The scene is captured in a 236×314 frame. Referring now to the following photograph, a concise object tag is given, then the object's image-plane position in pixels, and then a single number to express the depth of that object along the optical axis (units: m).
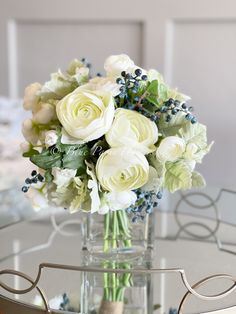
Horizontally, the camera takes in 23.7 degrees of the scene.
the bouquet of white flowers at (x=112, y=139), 0.85
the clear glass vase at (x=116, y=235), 1.01
